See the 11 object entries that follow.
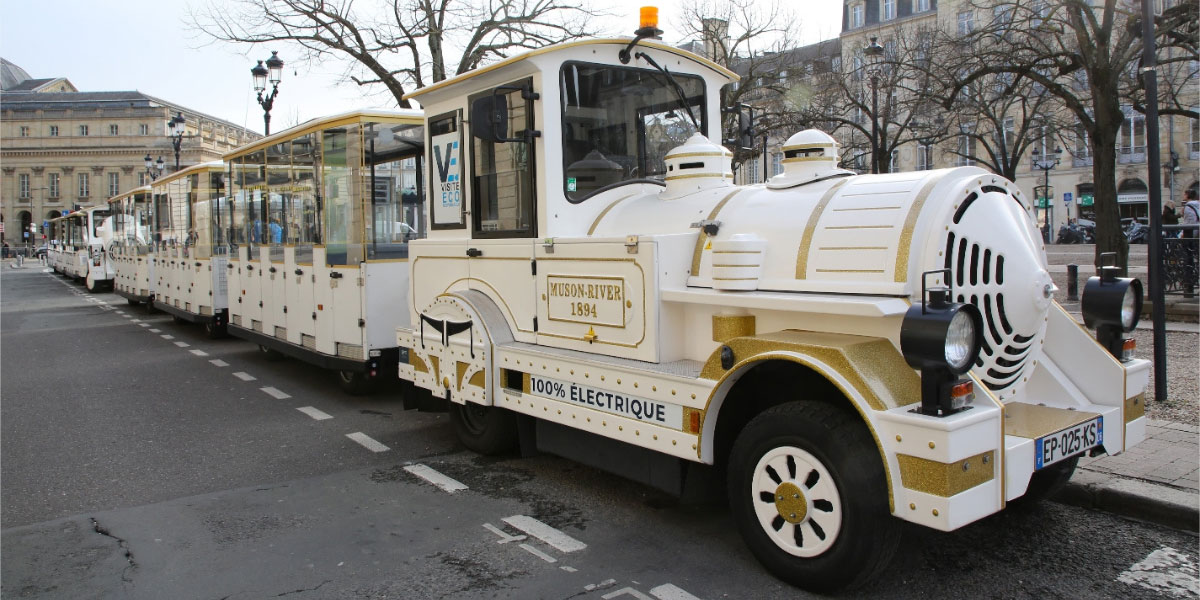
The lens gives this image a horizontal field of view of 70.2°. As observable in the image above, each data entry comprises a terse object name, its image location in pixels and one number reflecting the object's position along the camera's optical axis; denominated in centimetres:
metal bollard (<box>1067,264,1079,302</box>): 1381
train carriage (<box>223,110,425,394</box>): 835
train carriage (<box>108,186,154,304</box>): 1878
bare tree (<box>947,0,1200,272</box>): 1230
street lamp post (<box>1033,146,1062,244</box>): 4200
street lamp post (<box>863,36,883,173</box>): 1842
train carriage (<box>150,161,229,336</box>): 1362
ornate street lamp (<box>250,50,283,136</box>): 1736
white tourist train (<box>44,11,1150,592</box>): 343
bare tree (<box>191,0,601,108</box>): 1977
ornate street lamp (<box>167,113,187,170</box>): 2821
